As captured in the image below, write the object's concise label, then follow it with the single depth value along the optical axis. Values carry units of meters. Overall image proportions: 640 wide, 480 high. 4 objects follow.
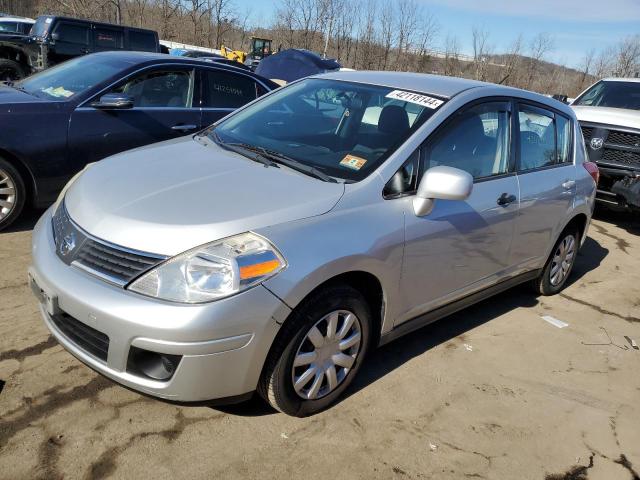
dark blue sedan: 4.73
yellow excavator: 30.83
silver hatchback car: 2.35
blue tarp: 16.98
